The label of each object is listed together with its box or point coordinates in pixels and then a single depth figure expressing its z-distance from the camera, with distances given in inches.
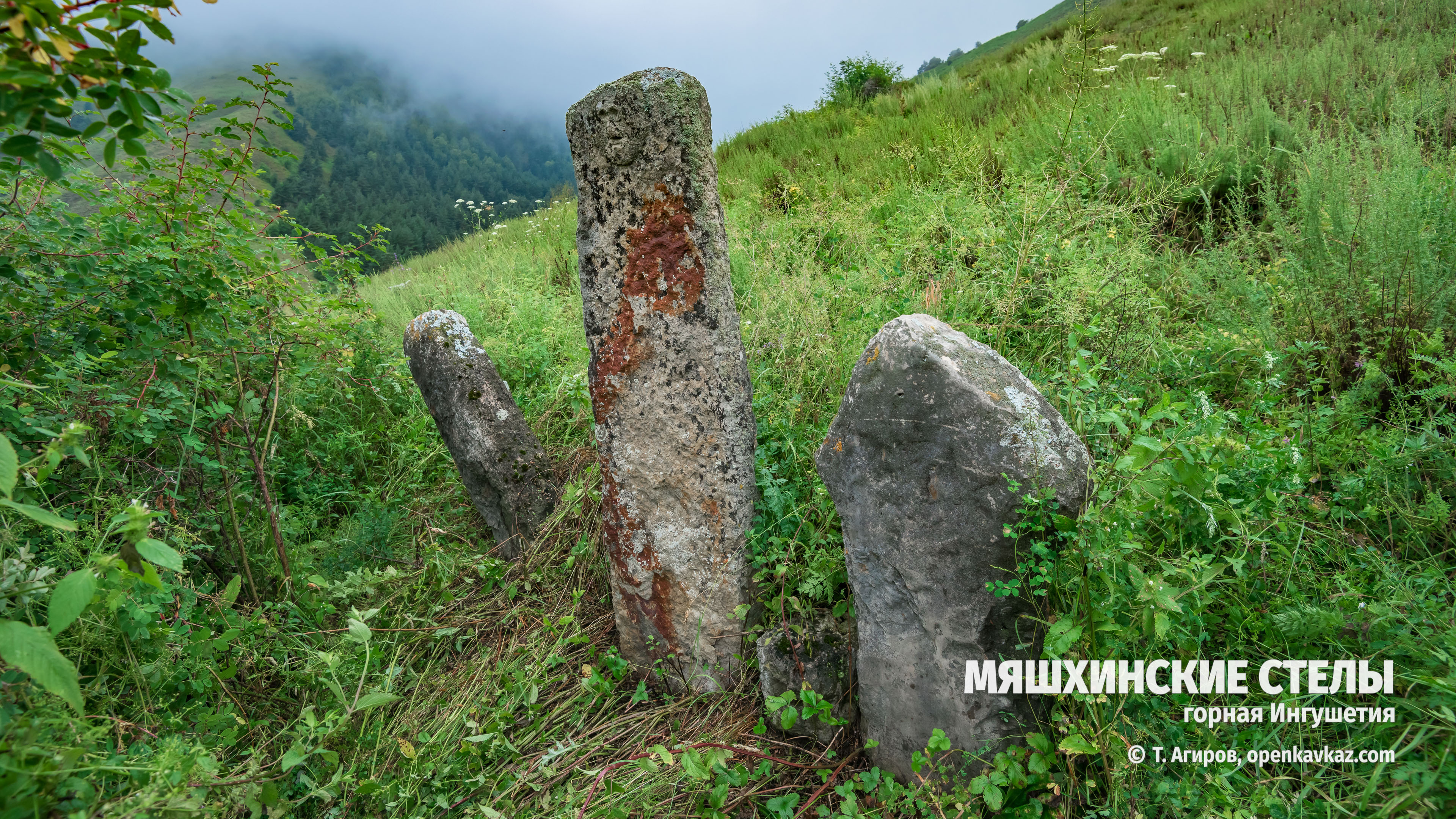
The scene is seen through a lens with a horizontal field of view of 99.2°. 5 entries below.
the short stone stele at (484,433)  123.1
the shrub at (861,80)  440.7
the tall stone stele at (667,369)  86.5
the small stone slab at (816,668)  84.9
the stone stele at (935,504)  65.6
